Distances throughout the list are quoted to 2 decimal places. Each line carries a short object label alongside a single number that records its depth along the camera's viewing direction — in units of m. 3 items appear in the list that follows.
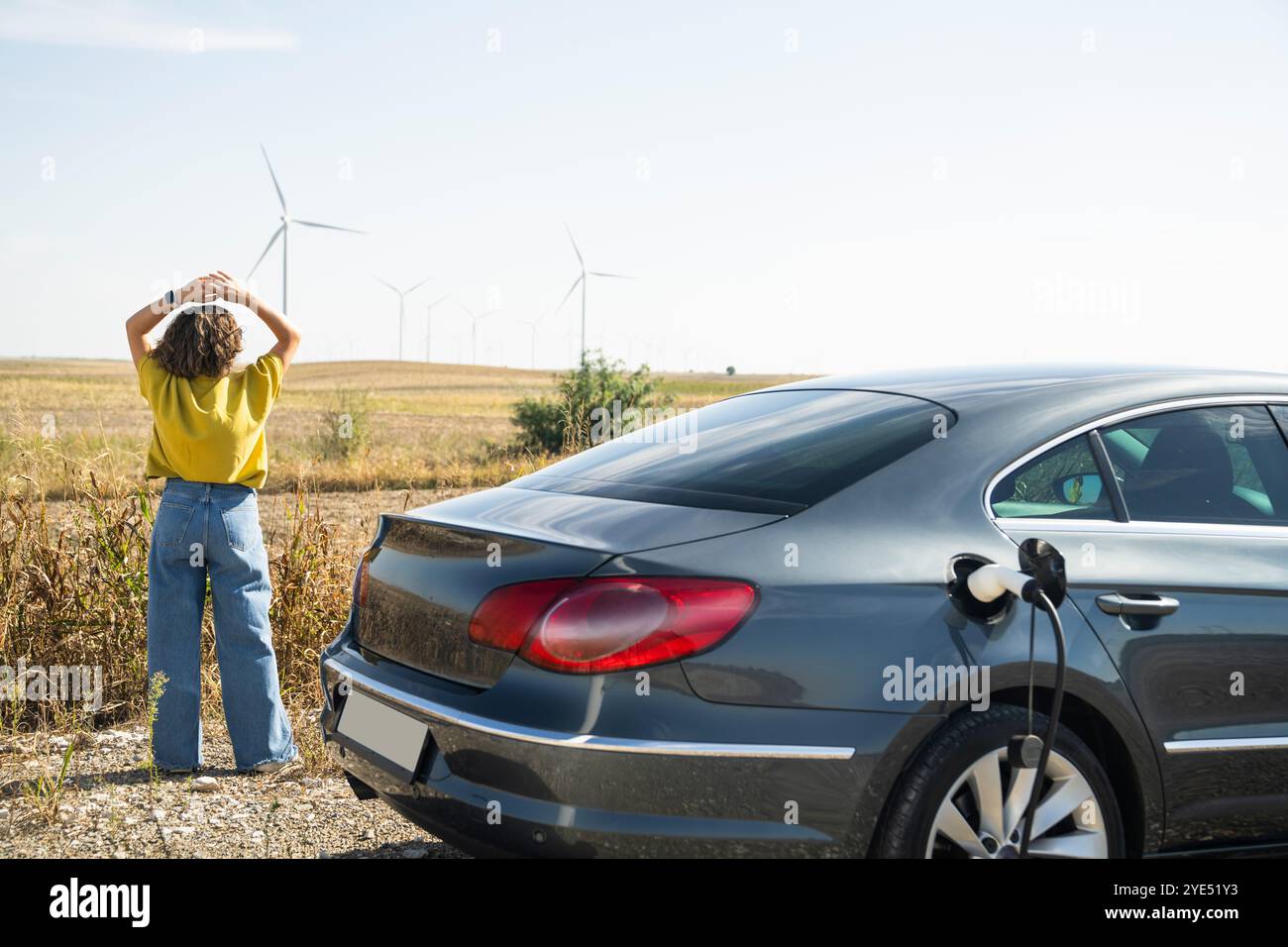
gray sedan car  2.66
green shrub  21.14
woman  4.64
